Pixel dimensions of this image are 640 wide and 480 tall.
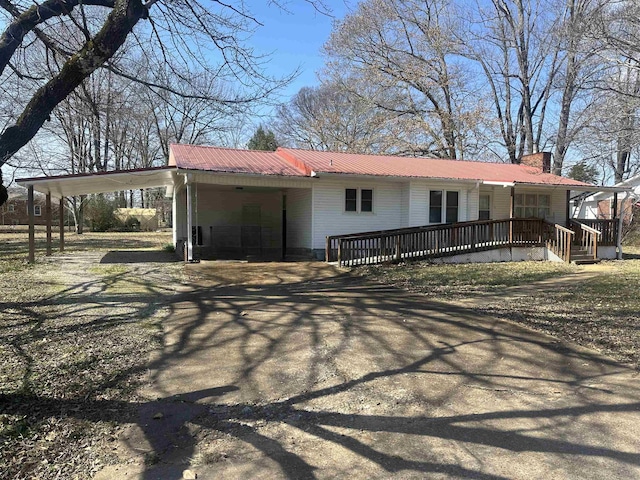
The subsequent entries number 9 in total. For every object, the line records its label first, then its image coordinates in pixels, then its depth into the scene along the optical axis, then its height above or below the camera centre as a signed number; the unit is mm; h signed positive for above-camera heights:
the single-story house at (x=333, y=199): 14242 +973
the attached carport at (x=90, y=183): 12703 +1293
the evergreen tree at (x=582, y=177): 29744 +3369
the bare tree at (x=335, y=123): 29641 +8089
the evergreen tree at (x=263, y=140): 43281 +8360
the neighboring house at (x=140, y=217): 38594 +520
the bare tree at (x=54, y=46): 5042 +2209
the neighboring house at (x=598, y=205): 24250 +1141
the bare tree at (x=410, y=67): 27109 +9896
